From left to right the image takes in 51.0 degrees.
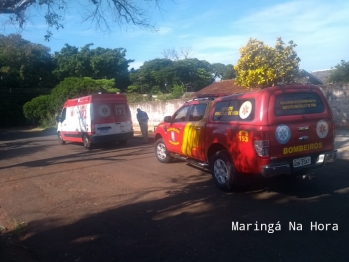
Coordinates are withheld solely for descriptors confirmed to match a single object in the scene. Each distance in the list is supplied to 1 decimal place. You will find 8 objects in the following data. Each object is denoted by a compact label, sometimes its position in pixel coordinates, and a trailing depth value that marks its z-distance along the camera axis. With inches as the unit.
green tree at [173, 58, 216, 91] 2086.6
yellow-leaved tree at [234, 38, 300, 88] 754.2
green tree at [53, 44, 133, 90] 1881.2
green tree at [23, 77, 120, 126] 1208.7
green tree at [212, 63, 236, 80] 2147.5
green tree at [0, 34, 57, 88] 1717.5
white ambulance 564.1
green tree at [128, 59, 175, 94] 2020.2
